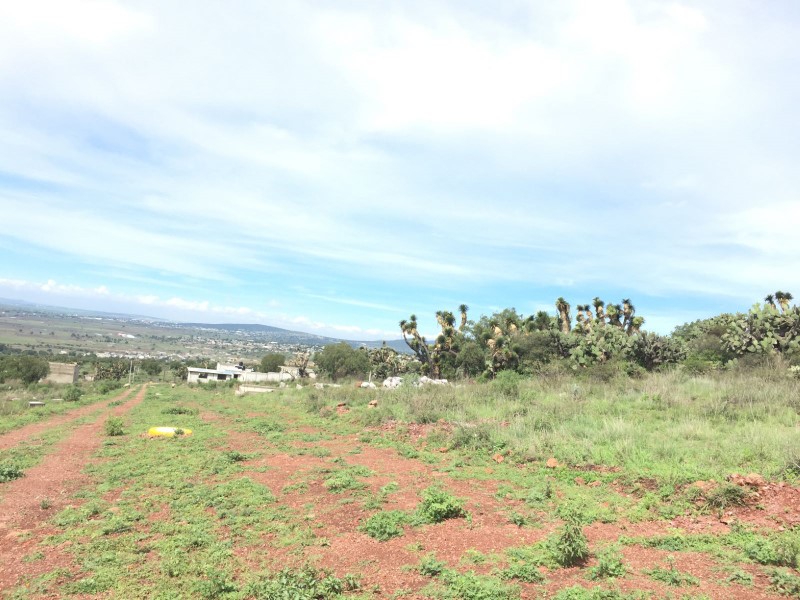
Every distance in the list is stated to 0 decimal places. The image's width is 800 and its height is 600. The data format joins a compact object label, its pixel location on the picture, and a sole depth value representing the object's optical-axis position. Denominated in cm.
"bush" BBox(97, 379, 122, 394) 3669
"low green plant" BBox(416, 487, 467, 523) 679
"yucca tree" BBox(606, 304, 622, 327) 4069
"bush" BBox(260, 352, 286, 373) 8062
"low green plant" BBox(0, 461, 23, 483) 936
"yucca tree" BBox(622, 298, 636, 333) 4084
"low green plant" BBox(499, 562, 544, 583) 488
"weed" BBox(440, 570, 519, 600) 451
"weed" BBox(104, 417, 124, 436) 1459
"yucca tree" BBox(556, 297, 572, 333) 4450
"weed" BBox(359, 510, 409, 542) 637
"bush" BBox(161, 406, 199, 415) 2056
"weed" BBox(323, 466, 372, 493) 866
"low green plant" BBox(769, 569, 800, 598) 439
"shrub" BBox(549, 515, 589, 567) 518
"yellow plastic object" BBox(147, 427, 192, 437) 1439
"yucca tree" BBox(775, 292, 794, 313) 3232
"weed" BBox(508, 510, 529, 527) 661
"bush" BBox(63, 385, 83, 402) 2855
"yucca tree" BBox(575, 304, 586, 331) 4211
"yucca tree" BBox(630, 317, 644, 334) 4012
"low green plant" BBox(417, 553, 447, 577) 522
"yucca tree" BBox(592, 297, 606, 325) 4248
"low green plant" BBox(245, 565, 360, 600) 463
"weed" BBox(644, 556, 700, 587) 469
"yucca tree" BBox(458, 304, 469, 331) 4369
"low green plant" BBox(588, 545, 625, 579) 489
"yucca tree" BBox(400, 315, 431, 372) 4325
